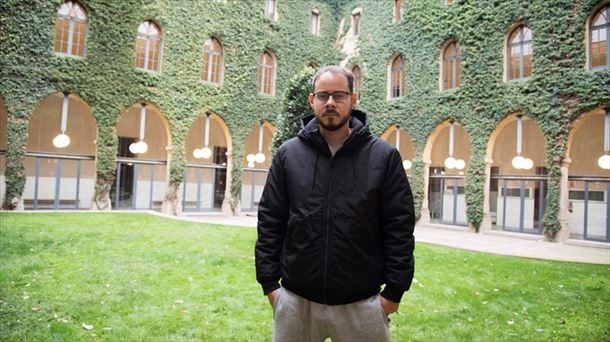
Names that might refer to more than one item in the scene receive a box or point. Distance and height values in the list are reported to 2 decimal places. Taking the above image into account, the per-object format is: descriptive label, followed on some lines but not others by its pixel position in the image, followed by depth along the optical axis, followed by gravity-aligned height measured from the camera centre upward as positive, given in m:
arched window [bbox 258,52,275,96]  22.08 +5.93
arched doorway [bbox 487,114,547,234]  15.84 +0.31
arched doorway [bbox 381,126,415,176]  20.33 +2.66
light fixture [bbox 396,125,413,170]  20.06 +2.24
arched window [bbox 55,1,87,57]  16.52 +5.96
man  2.20 -0.29
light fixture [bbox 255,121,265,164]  20.62 +1.24
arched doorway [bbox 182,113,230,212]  20.92 +0.35
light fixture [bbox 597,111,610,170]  13.47 +1.73
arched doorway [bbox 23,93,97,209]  17.30 +0.55
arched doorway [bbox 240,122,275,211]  22.49 +0.40
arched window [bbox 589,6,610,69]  13.98 +5.56
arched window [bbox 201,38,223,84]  20.39 +6.04
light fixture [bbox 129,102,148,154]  17.27 +1.22
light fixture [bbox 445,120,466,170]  17.28 +1.19
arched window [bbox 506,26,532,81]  15.87 +5.61
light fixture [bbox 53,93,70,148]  15.64 +1.41
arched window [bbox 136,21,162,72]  18.42 +6.01
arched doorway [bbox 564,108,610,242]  14.38 +0.49
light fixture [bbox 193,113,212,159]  18.97 +1.26
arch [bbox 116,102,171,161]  21.11 +2.39
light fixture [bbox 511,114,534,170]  14.99 +1.19
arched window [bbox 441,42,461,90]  18.12 +5.68
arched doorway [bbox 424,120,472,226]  18.25 -0.15
